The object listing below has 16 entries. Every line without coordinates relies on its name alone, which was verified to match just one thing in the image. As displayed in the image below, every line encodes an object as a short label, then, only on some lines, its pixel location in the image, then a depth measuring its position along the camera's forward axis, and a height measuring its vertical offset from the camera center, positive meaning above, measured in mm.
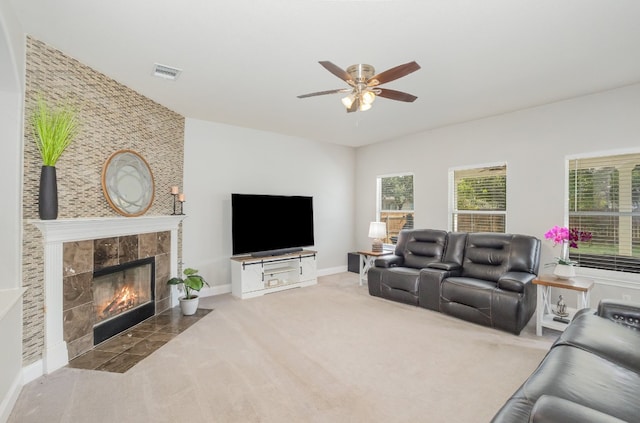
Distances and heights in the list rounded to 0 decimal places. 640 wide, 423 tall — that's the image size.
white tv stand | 4598 -1026
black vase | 2410 +133
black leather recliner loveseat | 3307 -845
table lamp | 5438 -401
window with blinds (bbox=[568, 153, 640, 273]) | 3432 +28
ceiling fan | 2195 +1013
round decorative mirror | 3195 +316
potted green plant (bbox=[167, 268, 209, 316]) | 3826 -1012
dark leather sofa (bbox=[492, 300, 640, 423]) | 1007 -801
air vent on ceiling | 2873 +1370
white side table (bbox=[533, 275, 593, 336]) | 3055 -892
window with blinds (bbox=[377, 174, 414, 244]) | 5777 +154
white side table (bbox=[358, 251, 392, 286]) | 5234 -897
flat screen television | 4664 -217
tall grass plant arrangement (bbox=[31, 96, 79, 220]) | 2408 +523
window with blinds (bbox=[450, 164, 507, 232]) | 4520 +194
